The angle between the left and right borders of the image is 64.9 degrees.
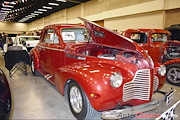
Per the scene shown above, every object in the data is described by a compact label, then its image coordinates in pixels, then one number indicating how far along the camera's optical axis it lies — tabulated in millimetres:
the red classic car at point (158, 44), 4562
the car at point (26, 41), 7230
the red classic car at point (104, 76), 1766
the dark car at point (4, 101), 1656
